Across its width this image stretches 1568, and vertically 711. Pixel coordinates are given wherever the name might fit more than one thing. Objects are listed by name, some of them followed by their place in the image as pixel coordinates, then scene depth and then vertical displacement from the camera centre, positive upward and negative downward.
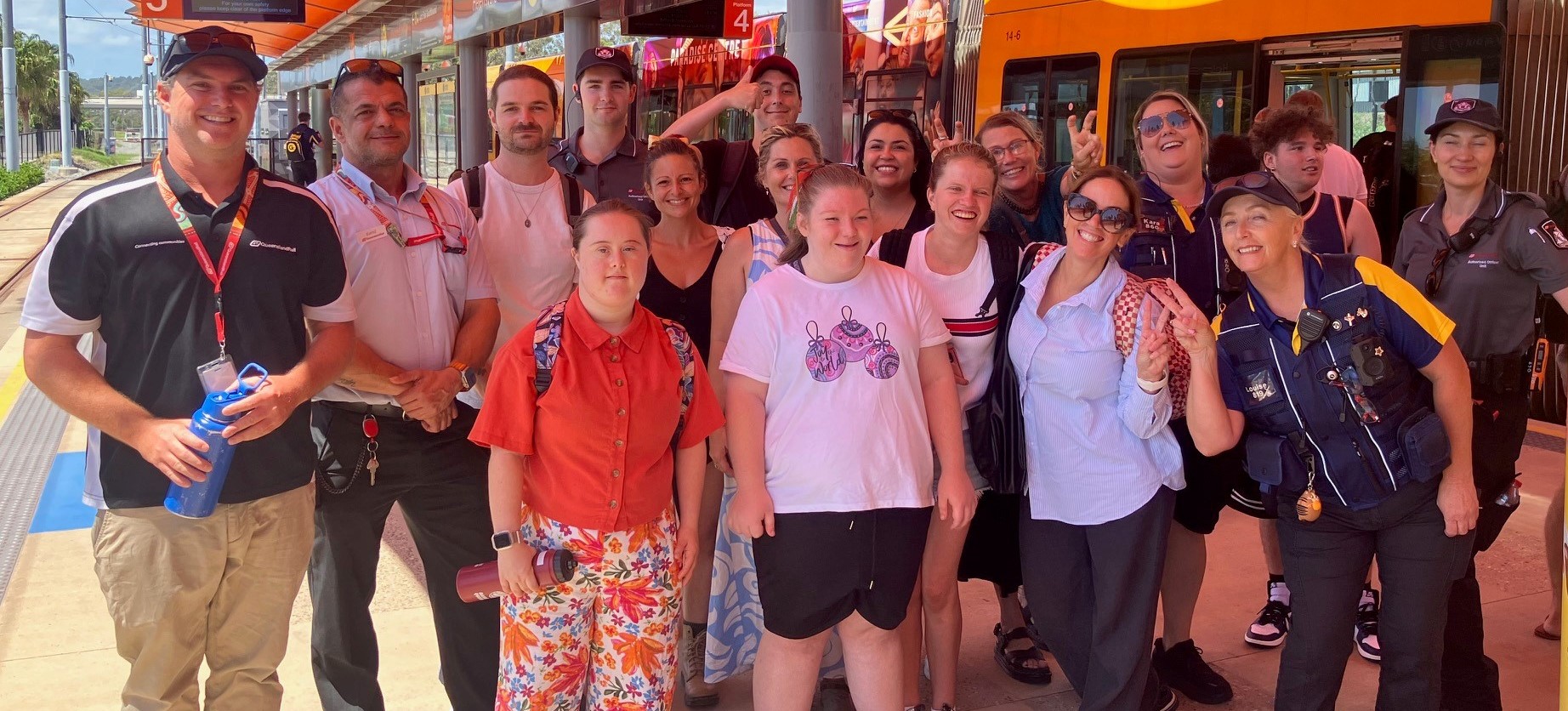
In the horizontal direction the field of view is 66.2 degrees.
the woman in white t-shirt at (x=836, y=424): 3.12 -0.53
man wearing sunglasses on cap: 2.61 -0.34
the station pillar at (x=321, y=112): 30.50 +3.23
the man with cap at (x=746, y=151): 4.77 +0.27
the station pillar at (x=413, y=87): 22.36 +2.36
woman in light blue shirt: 3.22 -0.58
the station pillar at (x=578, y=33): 11.08 +1.69
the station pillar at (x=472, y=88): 15.68 +1.63
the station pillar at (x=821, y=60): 6.56 +0.89
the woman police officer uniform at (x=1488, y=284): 3.65 -0.15
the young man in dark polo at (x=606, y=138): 4.54 +0.30
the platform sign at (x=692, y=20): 10.48 +1.81
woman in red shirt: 2.94 -0.66
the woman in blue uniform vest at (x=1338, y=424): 3.05 -0.49
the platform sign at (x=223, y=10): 15.52 +2.59
